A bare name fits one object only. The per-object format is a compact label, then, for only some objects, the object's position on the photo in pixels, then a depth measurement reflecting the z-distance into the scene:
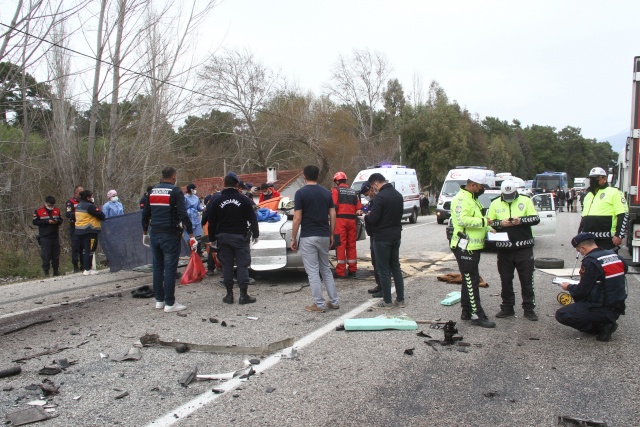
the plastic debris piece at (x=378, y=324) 5.76
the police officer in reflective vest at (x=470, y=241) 6.08
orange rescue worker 9.13
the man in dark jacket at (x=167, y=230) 6.84
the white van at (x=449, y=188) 23.05
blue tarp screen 10.41
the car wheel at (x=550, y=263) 10.10
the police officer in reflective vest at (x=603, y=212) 6.91
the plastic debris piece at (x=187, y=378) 4.28
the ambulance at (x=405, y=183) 23.21
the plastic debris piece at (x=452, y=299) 7.06
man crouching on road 5.23
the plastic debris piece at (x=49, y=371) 4.61
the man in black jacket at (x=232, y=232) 7.32
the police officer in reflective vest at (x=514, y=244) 6.19
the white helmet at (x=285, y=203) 10.13
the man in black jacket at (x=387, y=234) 6.75
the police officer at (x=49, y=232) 11.14
